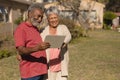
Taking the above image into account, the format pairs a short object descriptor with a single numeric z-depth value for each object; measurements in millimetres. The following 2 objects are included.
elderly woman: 5242
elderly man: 4593
